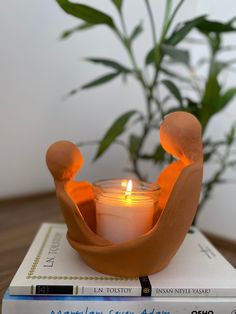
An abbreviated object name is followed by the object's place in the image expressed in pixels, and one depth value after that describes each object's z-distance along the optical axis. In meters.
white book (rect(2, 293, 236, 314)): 0.35
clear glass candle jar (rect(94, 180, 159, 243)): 0.40
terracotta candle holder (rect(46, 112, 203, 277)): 0.36
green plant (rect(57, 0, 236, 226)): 0.56
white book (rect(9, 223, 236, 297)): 0.36
